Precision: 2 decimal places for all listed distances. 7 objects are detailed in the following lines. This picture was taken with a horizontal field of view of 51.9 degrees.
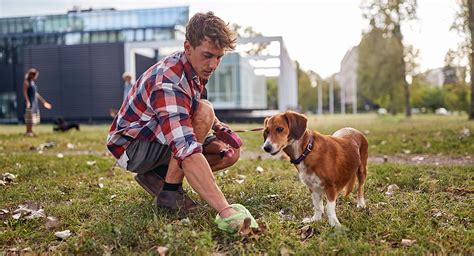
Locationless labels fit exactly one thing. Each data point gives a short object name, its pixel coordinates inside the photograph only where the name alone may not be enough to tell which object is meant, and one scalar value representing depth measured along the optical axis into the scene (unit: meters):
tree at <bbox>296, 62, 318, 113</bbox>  78.81
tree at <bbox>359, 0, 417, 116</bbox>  27.72
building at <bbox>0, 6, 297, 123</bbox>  33.31
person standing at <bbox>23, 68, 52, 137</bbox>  14.16
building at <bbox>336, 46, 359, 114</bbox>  101.96
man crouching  3.55
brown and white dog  3.88
